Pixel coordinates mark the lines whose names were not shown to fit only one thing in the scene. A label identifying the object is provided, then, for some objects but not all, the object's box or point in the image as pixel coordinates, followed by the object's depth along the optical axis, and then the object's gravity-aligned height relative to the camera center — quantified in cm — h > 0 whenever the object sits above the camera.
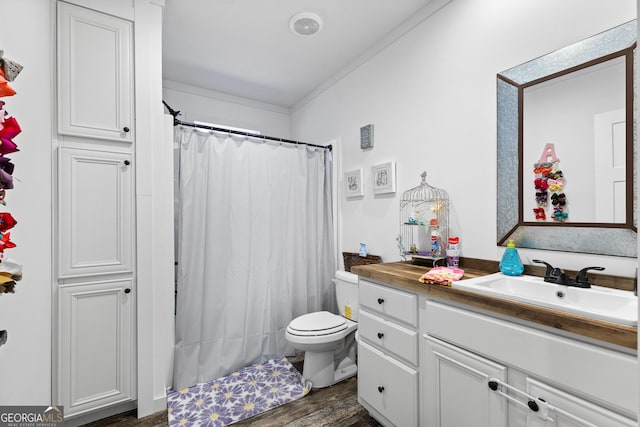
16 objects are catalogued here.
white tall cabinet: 153 +2
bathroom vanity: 82 -53
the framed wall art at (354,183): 246 +28
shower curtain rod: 209 +67
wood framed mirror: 115 +30
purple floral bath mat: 171 -119
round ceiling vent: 196 +135
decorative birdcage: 178 -5
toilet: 197 -84
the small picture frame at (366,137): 235 +65
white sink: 88 -31
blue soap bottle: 140 -24
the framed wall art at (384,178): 215 +29
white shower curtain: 212 -26
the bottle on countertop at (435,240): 173 -16
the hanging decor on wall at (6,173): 66 +11
